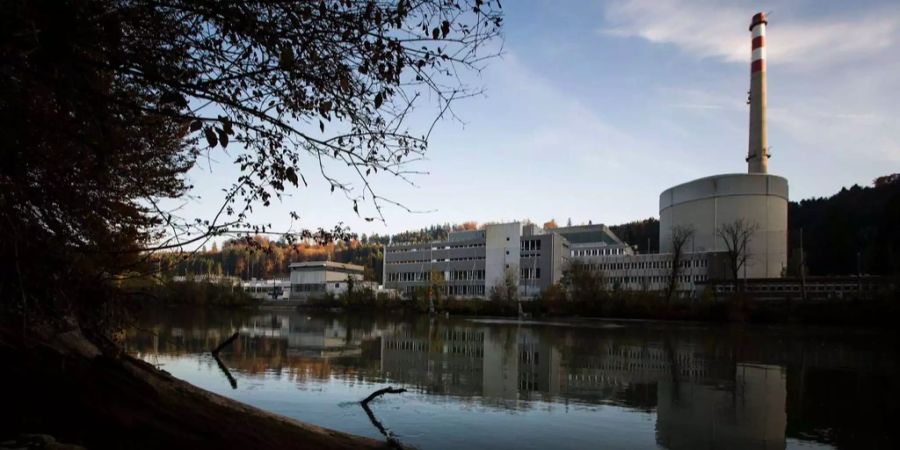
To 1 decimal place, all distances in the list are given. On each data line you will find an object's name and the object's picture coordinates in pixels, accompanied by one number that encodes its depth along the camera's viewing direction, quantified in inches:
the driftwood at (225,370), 698.2
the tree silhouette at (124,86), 196.7
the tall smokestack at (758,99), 3853.3
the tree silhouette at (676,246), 3201.3
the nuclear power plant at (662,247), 3929.6
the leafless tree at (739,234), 3367.4
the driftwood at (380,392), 601.1
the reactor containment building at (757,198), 3892.7
